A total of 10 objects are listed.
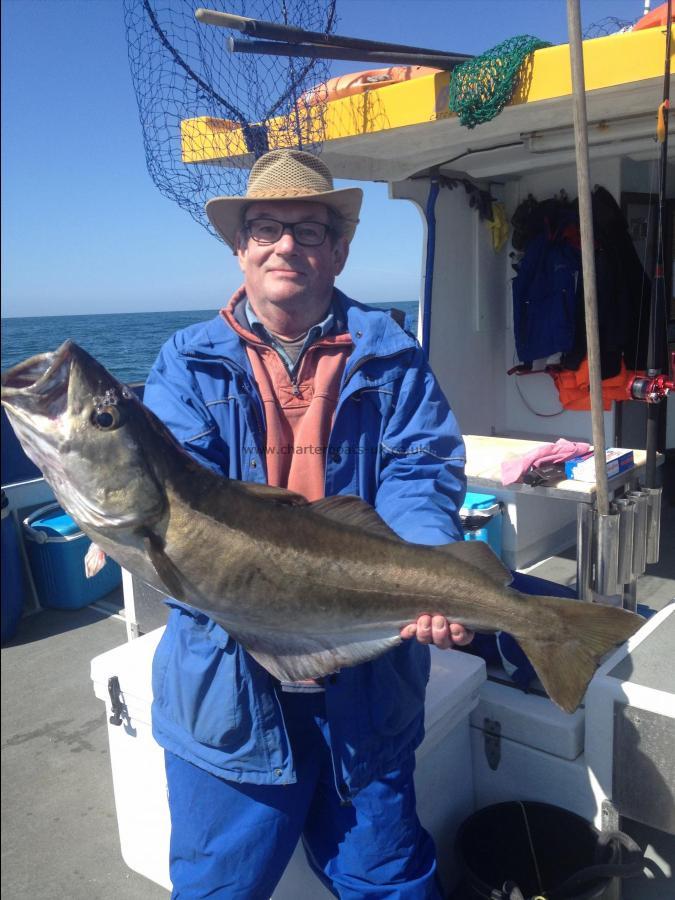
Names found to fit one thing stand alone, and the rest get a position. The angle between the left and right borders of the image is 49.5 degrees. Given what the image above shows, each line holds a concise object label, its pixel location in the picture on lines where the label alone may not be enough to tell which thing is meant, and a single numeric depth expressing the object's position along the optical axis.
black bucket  3.02
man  2.38
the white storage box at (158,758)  3.13
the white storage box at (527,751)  3.32
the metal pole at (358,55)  4.33
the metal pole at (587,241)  3.33
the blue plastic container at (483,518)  5.50
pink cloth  4.86
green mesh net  4.83
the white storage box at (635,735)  2.98
